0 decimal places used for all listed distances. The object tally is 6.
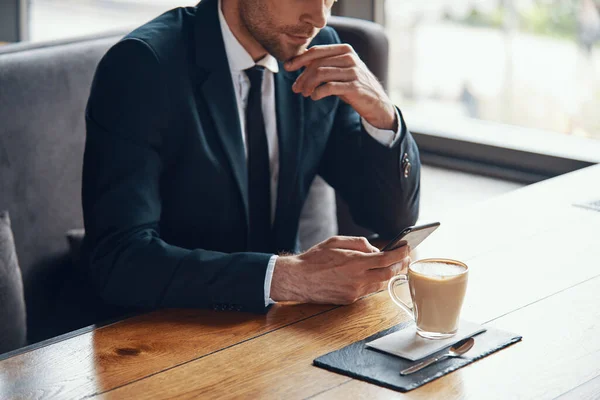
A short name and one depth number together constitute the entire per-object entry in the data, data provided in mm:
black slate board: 1859
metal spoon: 1885
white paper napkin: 1932
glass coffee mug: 1960
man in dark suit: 2162
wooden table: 1843
